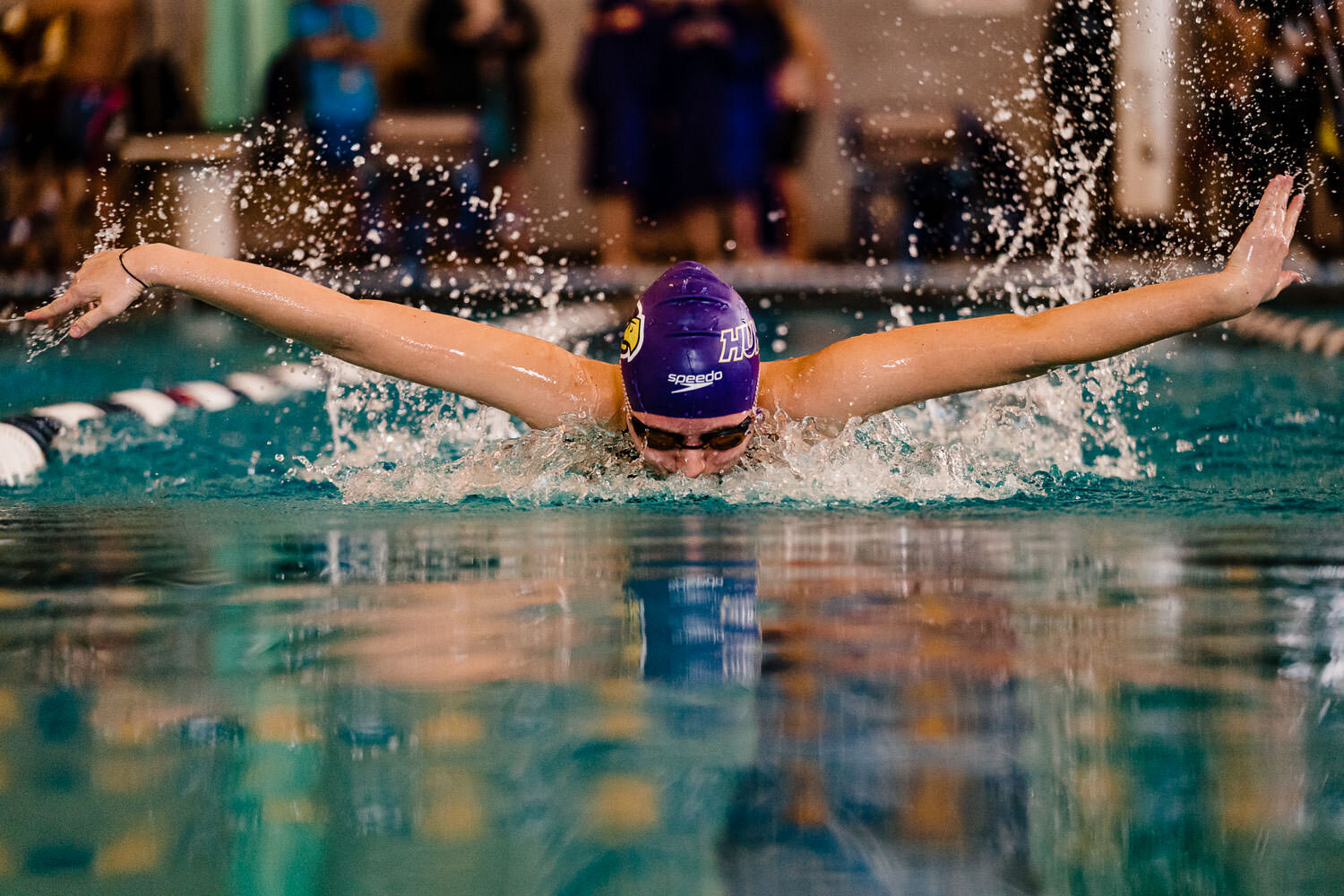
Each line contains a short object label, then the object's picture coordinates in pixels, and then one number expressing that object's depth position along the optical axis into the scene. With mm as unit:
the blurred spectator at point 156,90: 19500
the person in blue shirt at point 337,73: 18562
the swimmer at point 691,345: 5773
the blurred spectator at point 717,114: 18469
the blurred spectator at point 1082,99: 20375
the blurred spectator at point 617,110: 18125
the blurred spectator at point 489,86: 18937
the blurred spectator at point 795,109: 19016
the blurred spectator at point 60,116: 18953
